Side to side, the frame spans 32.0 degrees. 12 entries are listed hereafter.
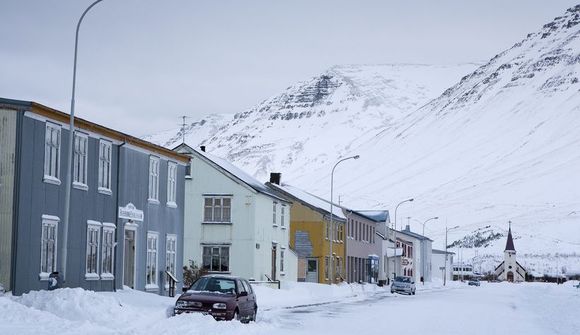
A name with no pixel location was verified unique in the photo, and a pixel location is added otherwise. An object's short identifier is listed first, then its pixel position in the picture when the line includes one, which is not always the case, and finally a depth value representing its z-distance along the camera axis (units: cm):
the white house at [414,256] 12731
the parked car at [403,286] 7894
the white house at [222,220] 5916
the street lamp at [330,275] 7581
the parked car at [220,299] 2902
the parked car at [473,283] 14684
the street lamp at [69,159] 3045
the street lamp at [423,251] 14688
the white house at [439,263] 17950
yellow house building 7869
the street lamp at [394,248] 10989
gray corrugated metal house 3338
